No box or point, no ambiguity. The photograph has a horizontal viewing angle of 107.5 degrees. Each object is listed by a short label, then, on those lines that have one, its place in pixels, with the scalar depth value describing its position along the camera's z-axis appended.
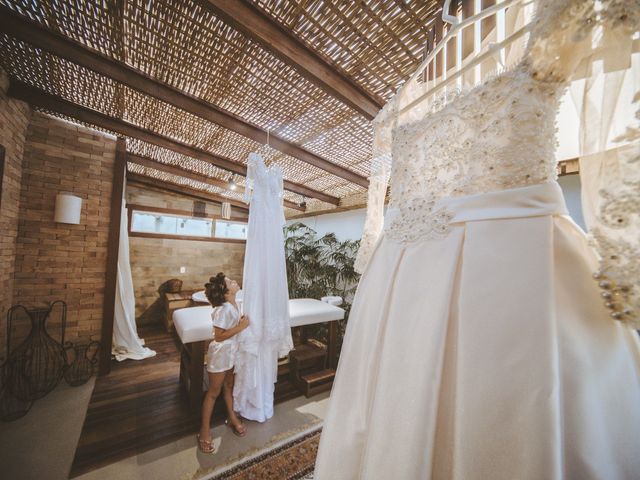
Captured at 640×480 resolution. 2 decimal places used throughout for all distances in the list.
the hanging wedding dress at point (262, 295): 2.17
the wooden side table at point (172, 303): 4.66
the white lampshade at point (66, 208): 2.62
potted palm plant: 4.33
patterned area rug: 1.65
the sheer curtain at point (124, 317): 3.54
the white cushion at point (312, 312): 2.79
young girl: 1.95
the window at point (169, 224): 5.38
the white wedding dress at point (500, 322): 0.50
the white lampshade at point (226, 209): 6.01
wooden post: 2.96
